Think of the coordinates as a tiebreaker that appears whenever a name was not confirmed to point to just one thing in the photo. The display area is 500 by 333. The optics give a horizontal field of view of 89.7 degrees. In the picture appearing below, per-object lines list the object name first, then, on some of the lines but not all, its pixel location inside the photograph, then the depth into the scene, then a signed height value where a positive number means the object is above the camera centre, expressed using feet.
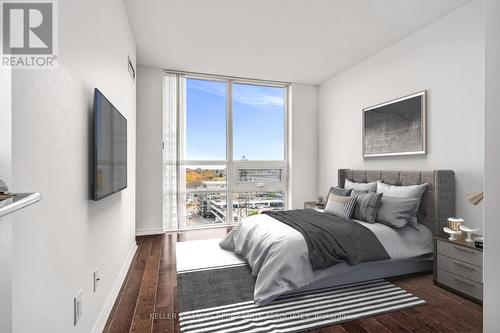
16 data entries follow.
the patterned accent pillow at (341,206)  10.07 -1.71
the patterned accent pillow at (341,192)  11.46 -1.25
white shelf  1.63 -0.27
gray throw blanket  7.48 -2.43
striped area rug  6.06 -3.86
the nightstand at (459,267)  7.09 -3.07
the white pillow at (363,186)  11.43 -1.02
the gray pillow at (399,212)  9.09 -1.74
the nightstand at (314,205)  14.40 -2.40
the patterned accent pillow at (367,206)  9.52 -1.60
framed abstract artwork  10.42 +1.73
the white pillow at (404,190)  9.56 -1.03
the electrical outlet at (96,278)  5.69 -2.61
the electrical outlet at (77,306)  4.52 -2.60
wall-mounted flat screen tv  5.43 +0.39
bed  7.20 -2.79
